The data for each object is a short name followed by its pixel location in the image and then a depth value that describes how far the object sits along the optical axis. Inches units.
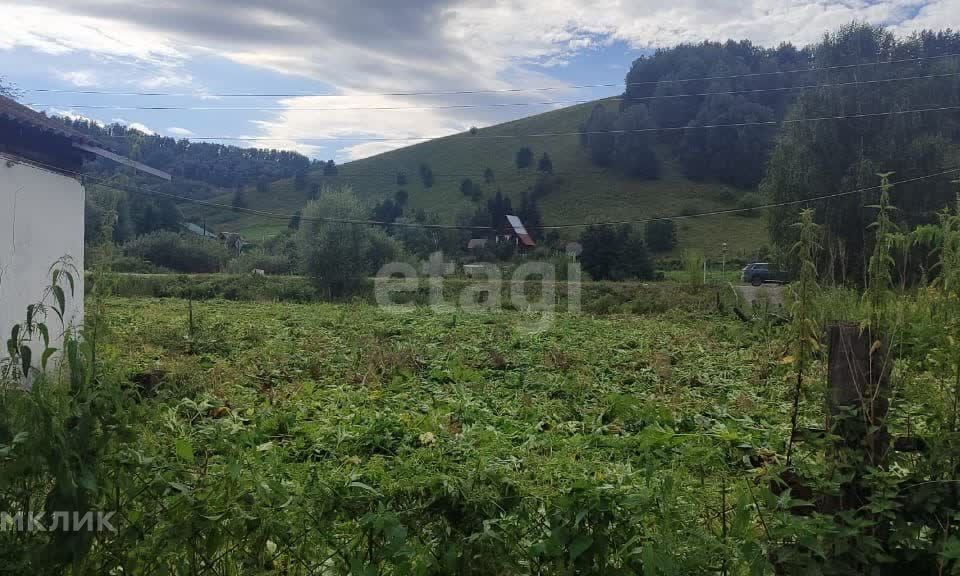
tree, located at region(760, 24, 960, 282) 890.7
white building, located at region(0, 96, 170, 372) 260.8
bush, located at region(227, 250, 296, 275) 1295.5
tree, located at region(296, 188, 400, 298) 995.3
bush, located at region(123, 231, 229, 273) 1318.9
